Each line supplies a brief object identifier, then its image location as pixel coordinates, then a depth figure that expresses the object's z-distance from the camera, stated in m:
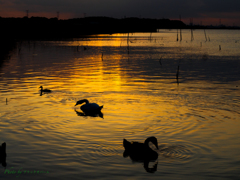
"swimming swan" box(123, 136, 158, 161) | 11.42
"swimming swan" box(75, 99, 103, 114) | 17.97
